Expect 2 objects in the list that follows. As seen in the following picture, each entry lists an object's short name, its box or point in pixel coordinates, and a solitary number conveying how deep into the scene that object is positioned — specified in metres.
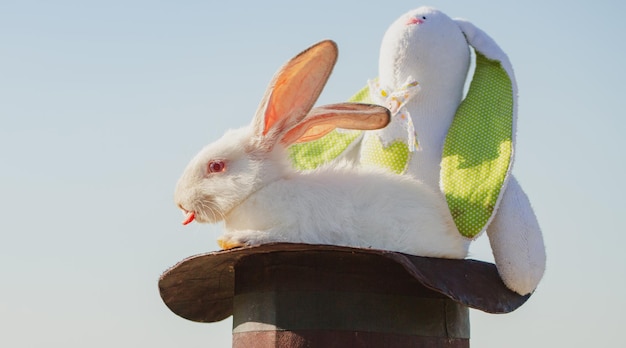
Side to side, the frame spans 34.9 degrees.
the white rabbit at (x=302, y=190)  2.26
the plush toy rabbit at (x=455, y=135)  2.41
